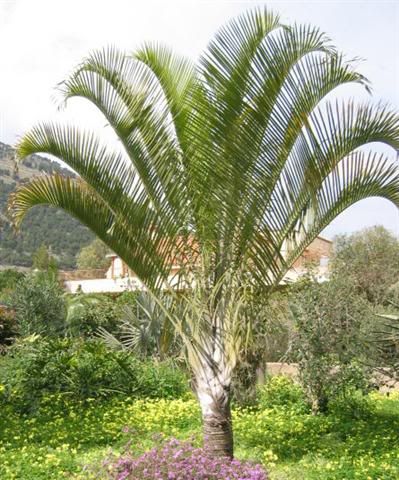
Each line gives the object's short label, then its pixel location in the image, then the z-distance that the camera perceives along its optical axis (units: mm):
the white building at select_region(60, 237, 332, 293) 19469
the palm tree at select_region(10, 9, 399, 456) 6074
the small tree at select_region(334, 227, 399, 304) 22125
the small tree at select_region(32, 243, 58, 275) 33791
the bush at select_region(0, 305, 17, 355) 15066
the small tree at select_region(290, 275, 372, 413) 9109
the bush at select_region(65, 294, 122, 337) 15469
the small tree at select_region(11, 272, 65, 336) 14367
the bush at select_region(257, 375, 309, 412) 9953
